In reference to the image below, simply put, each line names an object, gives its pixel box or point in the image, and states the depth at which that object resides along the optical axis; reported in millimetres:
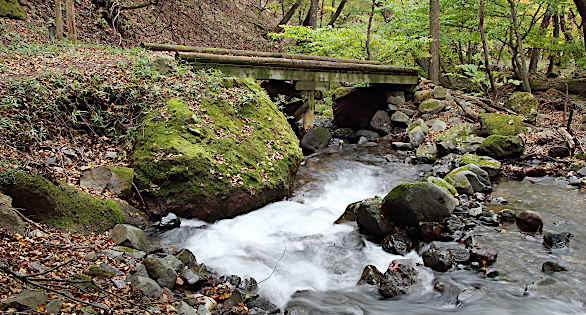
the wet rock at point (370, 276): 4312
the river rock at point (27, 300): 2287
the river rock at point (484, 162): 7588
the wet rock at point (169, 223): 4992
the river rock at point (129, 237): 4055
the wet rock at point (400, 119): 12473
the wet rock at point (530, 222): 5254
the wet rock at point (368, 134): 12578
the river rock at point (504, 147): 8328
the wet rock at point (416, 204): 5207
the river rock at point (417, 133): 10703
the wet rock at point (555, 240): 4777
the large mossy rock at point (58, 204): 3707
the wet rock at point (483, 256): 4523
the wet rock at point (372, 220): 5297
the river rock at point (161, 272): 3500
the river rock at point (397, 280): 4117
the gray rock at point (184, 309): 3125
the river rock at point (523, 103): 12117
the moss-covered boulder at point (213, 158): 5312
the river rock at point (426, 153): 9422
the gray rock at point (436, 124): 11086
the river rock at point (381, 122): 12688
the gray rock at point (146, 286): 3186
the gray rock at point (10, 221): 3289
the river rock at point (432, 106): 12211
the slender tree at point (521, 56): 12055
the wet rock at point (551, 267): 4266
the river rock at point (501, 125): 9453
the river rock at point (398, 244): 4891
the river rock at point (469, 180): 6672
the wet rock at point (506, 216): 5616
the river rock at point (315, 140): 10934
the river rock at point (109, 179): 4863
